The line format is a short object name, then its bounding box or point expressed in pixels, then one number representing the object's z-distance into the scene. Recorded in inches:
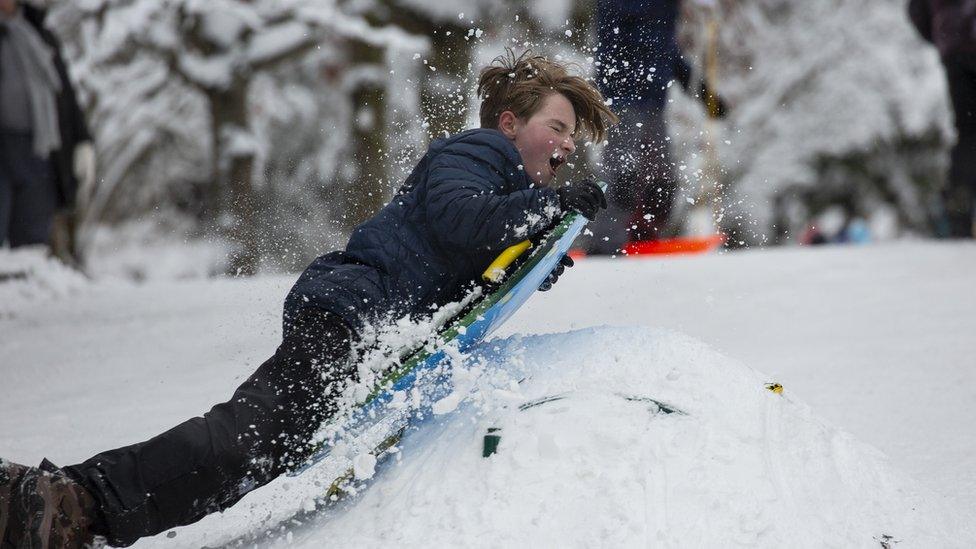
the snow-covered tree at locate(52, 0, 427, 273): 959.0
